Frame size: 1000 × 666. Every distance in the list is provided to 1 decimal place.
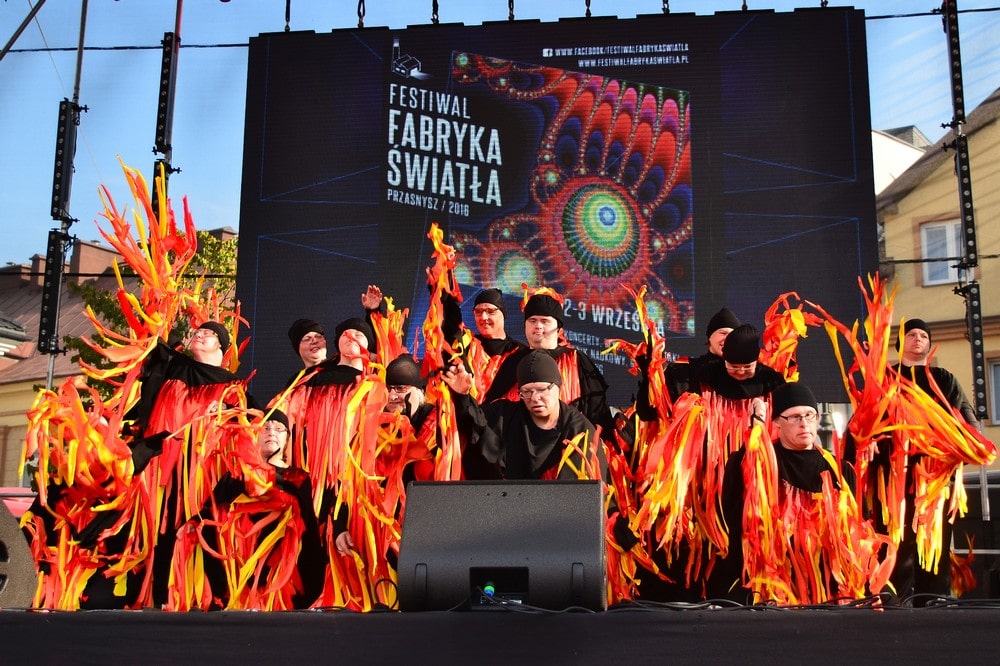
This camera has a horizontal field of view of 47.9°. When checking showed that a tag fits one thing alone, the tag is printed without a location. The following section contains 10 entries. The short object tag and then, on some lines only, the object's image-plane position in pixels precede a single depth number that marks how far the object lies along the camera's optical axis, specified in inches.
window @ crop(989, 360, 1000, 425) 631.3
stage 106.5
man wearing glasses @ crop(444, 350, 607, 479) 160.1
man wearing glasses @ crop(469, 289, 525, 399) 220.2
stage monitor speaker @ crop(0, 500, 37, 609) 132.6
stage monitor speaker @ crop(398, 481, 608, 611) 118.0
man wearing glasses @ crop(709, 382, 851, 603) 161.9
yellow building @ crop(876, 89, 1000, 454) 499.2
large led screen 294.2
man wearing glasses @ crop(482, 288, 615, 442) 204.5
